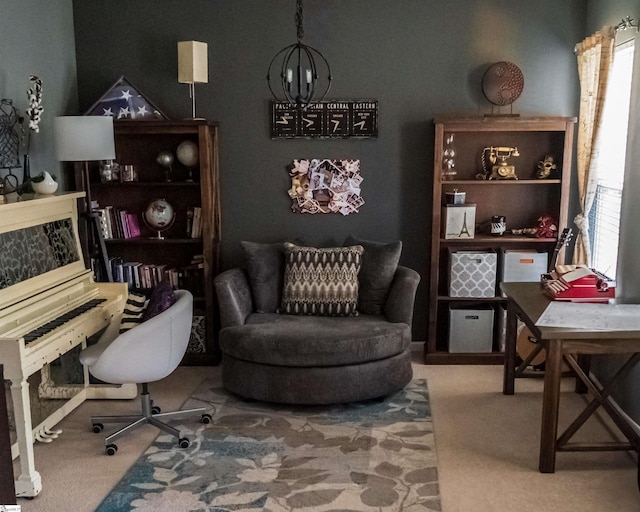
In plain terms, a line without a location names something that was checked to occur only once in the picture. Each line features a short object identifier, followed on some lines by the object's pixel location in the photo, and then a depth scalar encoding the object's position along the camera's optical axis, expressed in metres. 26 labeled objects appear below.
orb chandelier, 4.75
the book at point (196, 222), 4.76
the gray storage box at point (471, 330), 4.68
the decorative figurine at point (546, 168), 4.65
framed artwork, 4.87
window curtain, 3.96
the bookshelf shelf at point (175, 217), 4.62
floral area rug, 2.96
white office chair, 3.30
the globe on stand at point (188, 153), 4.71
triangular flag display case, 4.65
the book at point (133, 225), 4.84
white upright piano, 2.97
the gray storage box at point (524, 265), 4.62
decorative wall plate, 4.62
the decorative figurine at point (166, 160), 4.73
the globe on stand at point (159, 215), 4.81
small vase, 3.72
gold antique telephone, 4.64
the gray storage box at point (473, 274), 4.64
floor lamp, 4.02
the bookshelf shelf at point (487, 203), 4.50
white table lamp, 4.52
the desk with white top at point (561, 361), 2.92
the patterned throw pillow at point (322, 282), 4.43
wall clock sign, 4.79
